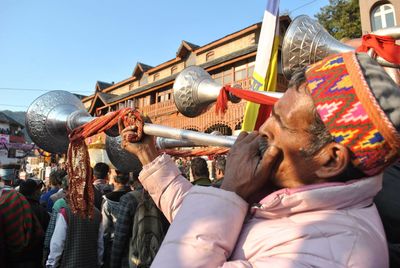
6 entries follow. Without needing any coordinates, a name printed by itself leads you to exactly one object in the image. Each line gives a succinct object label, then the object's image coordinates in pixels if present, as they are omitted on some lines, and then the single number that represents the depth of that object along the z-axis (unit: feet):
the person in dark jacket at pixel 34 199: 13.65
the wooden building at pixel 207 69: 48.77
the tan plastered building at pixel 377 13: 51.20
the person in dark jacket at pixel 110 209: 13.26
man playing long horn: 2.72
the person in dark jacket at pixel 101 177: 16.93
